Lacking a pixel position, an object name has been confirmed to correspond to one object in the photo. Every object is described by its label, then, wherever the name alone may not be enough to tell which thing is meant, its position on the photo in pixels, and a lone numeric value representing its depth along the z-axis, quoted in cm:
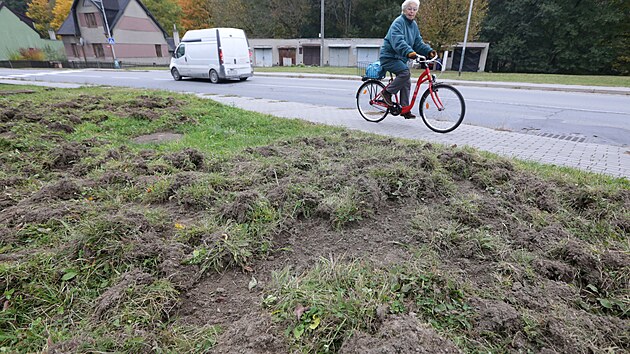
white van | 1576
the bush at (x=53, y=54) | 3978
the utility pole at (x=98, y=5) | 3711
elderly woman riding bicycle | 547
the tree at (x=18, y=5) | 6050
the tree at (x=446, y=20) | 2553
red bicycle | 571
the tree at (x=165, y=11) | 5034
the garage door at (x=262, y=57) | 4181
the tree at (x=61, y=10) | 4753
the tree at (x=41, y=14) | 5375
